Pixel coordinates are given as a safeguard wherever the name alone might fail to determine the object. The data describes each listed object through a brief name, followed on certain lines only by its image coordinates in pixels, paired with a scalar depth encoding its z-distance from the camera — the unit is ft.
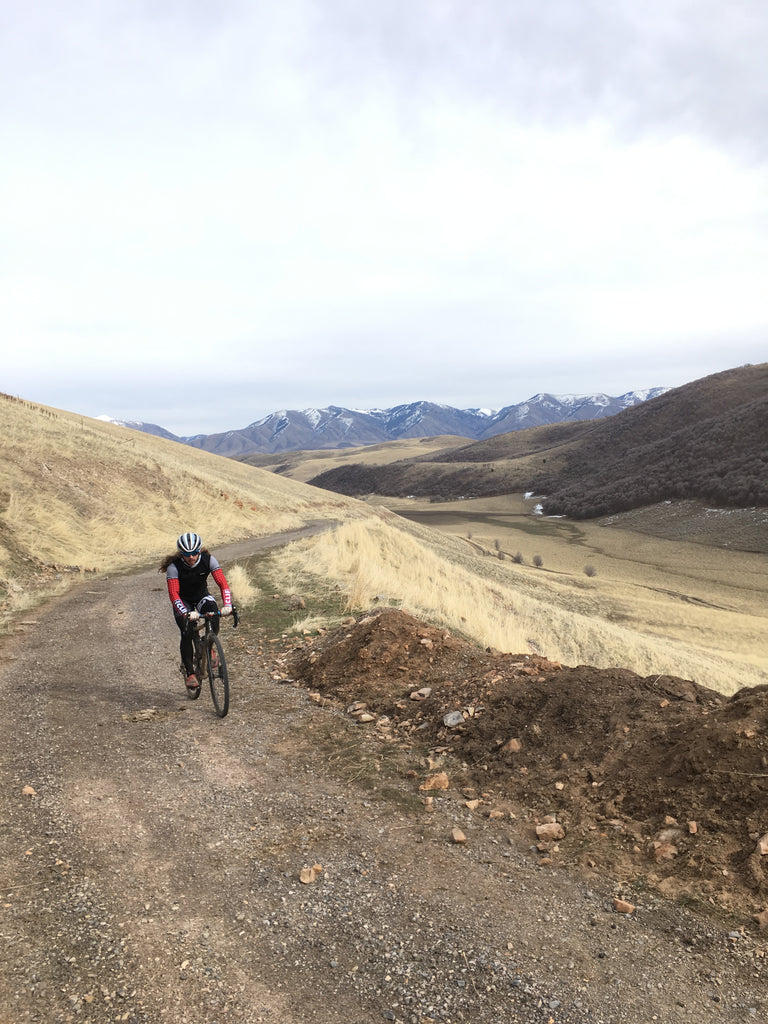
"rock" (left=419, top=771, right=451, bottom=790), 18.67
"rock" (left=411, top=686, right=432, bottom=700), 25.35
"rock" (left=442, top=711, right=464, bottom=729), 22.25
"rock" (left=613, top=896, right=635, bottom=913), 12.80
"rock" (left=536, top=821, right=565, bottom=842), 15.81
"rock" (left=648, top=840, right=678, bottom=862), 14.19
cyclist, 24.95
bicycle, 24.33
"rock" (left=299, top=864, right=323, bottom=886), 14.07
